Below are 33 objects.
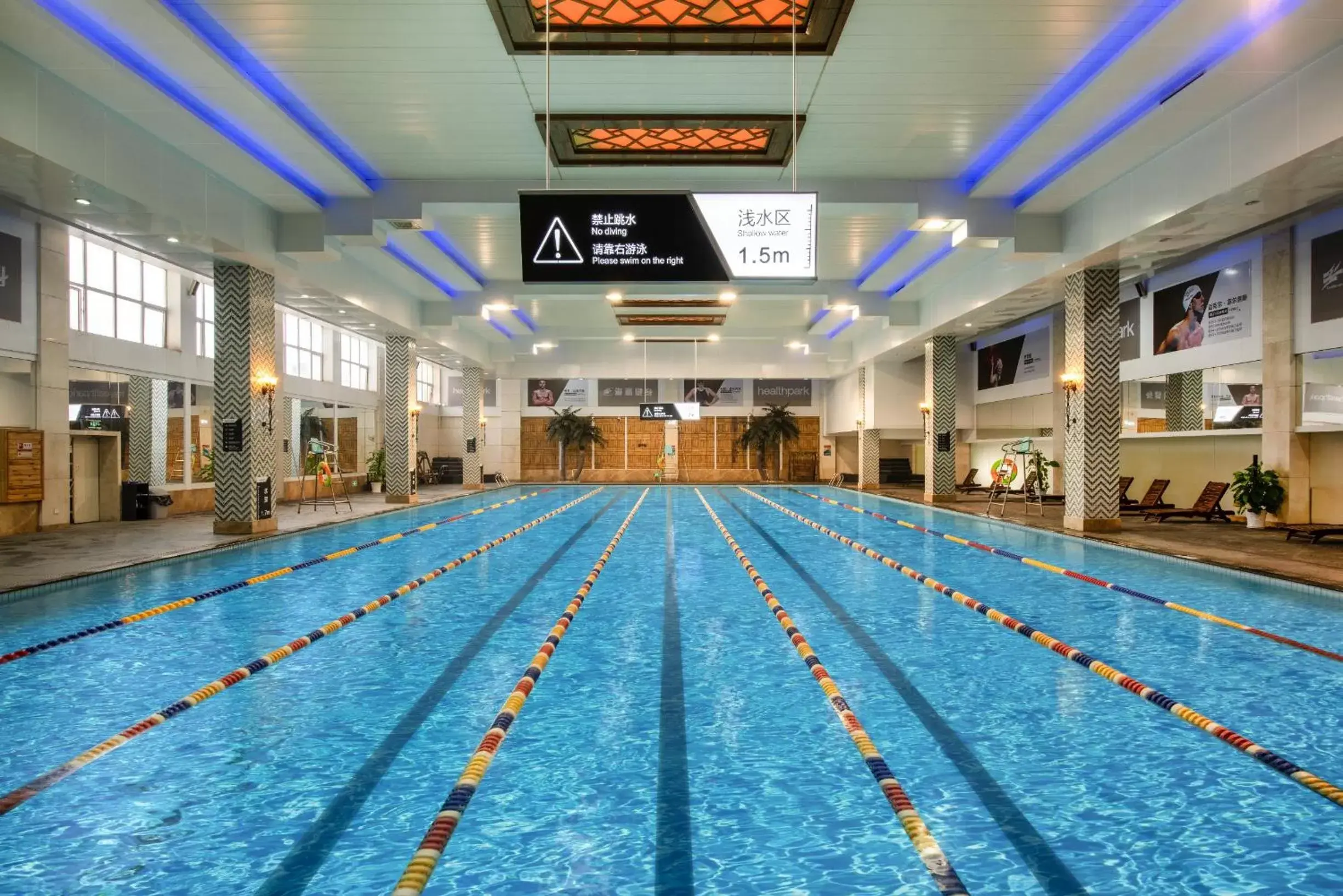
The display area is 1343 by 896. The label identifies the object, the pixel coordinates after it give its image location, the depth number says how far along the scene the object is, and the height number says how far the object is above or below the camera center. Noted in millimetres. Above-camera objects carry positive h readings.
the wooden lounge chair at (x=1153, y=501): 13047 -829
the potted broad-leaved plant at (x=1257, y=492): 10844 -556
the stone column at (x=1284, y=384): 10562 +933
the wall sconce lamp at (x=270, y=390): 10953 +826
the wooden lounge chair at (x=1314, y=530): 9094 -911
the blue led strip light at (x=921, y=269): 13344 +3423
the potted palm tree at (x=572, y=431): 27469 +666
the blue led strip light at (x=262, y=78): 6062 +3358
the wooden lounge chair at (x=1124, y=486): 14607 -641
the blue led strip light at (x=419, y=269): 13148 +3342
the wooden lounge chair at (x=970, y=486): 20406 -905
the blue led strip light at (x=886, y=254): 12453 +3431
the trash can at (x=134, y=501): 13203 -904
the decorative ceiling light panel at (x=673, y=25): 5984 +3374
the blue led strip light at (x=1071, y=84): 6066 +3401
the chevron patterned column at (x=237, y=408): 10680 +562
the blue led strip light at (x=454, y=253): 12516 +3407
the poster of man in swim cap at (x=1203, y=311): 11508 +2232
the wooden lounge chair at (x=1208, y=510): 12312 -914
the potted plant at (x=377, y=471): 21344 -595
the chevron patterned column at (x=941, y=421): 17484 +673
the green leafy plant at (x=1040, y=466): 14590 -296
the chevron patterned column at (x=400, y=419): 16578 +632
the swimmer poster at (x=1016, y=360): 17062 +2158
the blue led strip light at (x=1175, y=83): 5770 +3271
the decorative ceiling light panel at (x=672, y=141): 8023 +3381
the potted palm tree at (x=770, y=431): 27672 +706
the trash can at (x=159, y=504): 13516 -968
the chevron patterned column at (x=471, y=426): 23281 +686
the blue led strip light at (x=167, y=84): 5812 +3232
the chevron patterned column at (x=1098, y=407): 10961 +629
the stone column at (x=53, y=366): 10992 +1174
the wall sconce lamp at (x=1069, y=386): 11211 +946
